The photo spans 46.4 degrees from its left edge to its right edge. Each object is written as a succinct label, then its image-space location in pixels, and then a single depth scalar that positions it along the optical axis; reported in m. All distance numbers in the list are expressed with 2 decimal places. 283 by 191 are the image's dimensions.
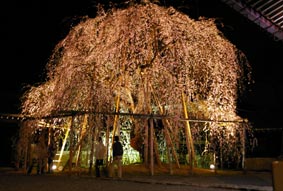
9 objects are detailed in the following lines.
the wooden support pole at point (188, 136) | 14.05
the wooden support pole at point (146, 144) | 13.00
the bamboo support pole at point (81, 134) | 13.33
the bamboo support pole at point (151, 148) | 12.10
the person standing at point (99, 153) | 12.45
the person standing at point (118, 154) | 11.80
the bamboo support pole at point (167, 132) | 14.11
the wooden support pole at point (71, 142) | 11.90
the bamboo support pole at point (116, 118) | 14.39
